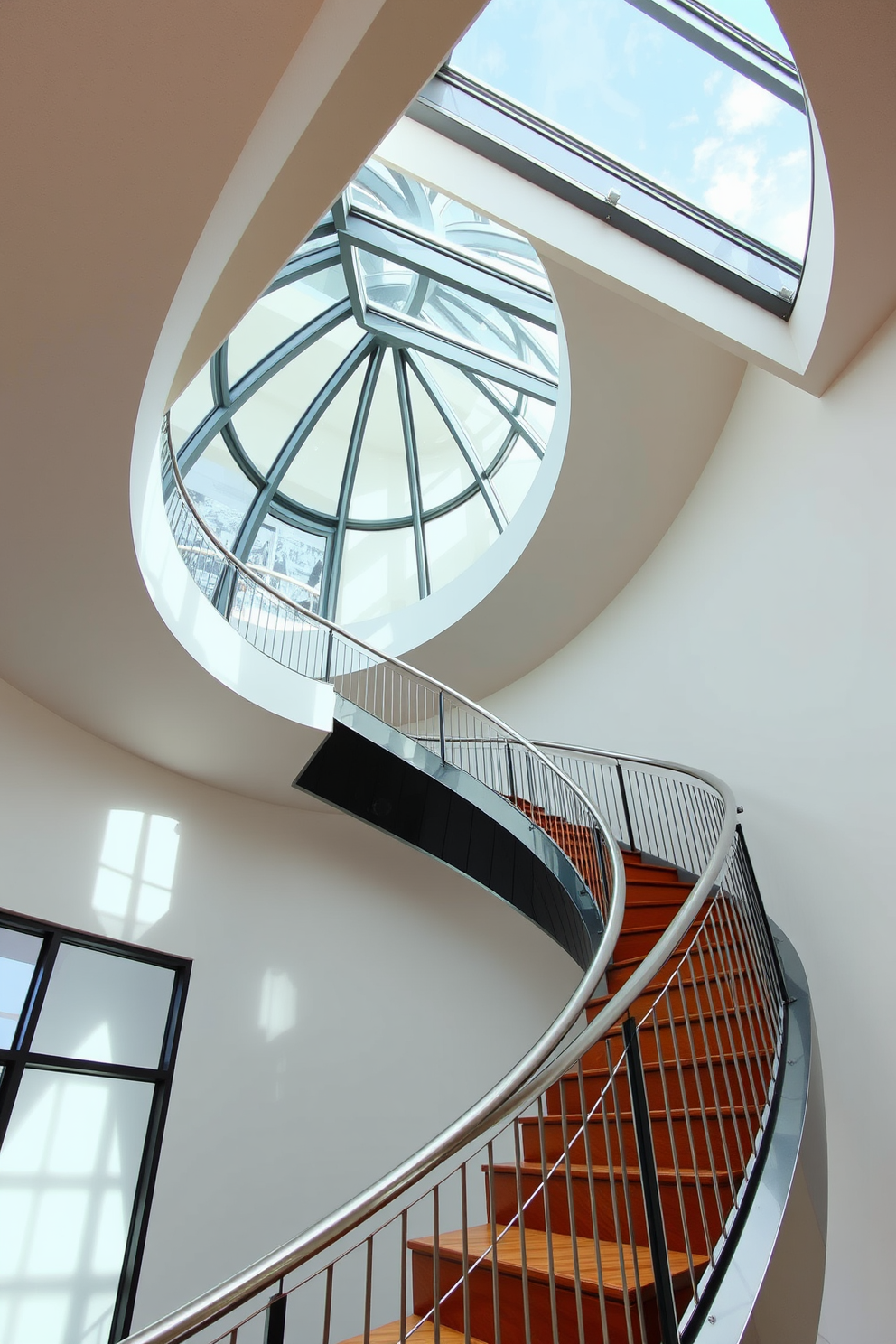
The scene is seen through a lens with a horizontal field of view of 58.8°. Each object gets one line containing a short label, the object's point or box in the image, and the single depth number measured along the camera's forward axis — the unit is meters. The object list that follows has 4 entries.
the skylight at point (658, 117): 5.34
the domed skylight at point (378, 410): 9.14
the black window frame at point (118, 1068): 5.49
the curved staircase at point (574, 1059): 2.67
